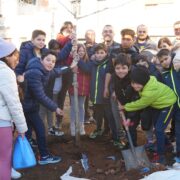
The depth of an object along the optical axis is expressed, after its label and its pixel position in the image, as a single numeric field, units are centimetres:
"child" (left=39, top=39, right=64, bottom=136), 426
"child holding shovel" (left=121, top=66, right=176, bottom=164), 335
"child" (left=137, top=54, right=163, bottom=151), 364
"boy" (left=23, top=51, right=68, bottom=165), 343
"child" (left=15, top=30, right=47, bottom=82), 412
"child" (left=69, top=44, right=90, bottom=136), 424
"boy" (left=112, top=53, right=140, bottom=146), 369
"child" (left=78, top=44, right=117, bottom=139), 411
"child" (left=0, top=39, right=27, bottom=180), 255
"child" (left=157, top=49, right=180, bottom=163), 343
